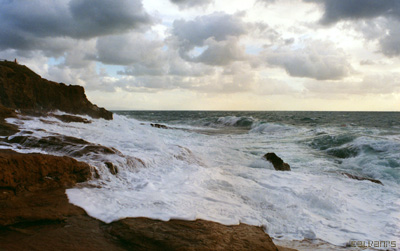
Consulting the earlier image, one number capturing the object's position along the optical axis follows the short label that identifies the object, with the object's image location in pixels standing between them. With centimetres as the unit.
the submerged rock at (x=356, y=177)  801
